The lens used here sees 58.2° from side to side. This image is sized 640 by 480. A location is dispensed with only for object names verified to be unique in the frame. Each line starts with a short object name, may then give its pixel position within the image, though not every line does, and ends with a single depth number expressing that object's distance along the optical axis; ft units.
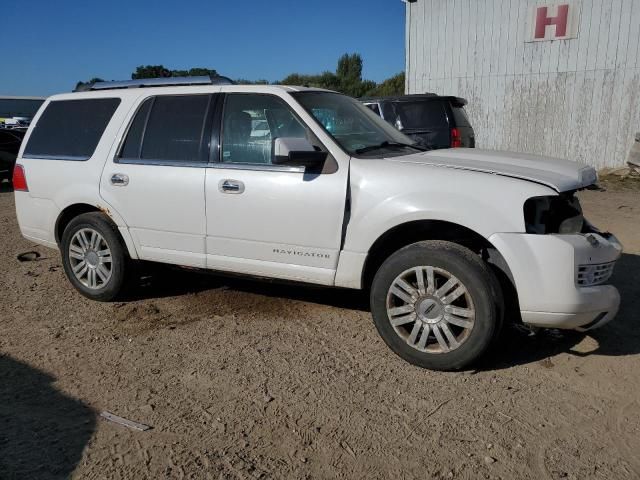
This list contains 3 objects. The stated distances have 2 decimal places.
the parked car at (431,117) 29.76
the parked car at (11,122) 46.14
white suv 11.64
